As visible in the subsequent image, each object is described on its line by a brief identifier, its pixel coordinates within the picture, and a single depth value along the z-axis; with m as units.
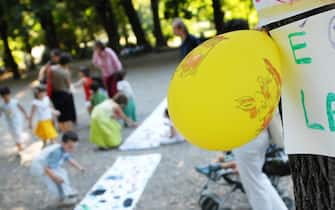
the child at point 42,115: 6.43
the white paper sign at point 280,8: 1.35
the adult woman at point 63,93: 7.04
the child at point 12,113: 6.60
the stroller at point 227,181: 3.57
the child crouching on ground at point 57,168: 4.40
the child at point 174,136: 6.24
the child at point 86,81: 7.85
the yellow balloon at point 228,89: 1.35
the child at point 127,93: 7.27
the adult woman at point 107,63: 7.87
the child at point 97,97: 7.45
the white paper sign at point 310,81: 1.35
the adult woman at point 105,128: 6.41
